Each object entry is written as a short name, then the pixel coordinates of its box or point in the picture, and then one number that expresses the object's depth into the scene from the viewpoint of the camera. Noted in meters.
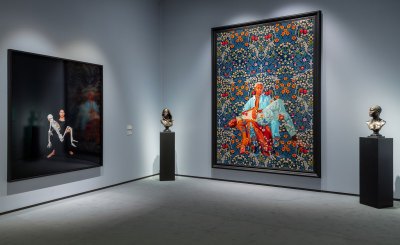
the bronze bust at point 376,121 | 4.51
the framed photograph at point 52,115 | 4.14
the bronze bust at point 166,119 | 6.28
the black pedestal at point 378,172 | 4.33
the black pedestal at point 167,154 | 6.15
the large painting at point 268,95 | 5.30
